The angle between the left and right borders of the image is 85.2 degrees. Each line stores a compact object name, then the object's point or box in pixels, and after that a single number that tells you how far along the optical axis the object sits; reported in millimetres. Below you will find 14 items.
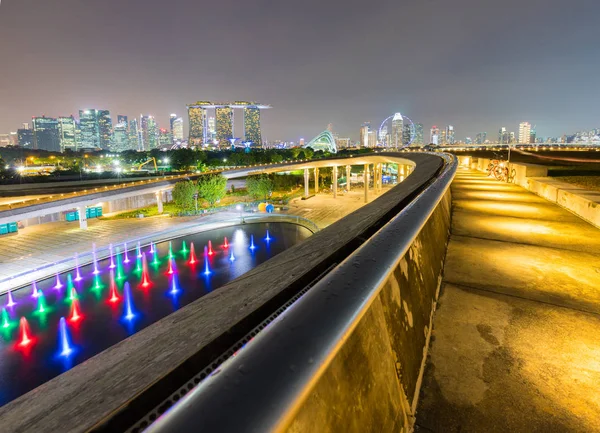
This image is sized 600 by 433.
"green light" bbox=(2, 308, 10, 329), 15652
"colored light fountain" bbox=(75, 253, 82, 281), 21422
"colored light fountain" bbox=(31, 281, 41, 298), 18844
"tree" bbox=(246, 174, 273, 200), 53094
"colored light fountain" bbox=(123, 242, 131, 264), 24828
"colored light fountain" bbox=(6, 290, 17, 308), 17559
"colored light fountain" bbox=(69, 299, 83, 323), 16323
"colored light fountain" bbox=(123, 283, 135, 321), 16531
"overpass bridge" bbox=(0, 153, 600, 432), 860
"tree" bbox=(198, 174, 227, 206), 44656
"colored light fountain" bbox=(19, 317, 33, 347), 14526
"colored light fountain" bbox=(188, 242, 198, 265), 24739
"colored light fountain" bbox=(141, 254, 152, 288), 20625
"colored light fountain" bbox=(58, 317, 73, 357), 13906
